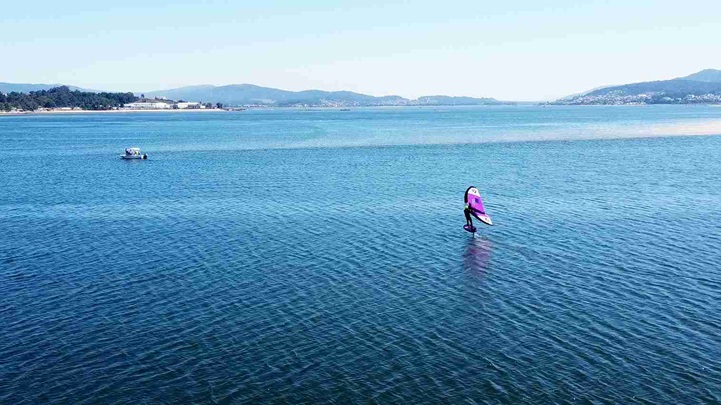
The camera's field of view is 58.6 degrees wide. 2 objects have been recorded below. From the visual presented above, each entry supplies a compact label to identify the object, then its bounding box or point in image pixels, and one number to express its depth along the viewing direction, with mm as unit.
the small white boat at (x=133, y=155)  142875
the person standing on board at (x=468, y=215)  66125
